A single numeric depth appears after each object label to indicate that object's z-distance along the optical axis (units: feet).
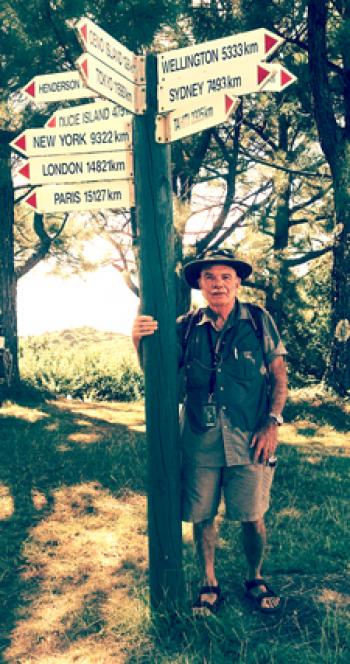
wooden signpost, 10.50
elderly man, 11.32
